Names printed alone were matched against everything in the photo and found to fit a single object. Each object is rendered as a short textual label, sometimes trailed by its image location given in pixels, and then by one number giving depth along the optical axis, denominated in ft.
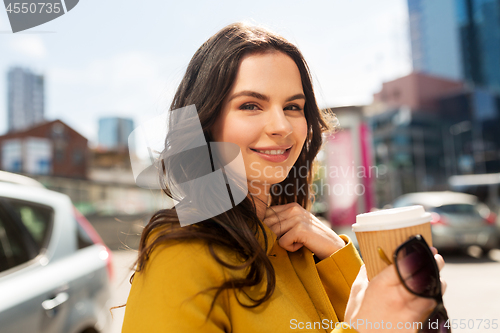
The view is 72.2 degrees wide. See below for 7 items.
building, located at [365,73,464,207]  126.21
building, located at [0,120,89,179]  99.76
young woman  2.65
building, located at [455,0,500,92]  114.42
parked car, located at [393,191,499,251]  24.16
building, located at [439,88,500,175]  119.85
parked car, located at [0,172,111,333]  5.51
